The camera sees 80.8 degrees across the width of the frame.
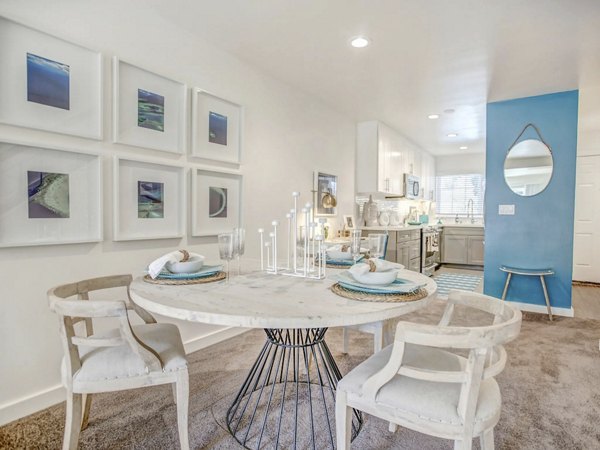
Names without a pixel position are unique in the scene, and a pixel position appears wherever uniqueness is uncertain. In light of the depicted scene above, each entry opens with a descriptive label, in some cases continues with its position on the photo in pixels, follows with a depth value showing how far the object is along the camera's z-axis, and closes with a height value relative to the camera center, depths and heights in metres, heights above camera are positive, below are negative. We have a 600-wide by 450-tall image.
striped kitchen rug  5.16 -1.03
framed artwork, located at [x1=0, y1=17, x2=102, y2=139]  1.71 +0.68
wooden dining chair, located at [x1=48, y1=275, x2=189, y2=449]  1.22 -0.58
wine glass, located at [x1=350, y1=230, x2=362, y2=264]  1.90 -0.16
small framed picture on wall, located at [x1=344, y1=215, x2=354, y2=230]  4.68 -0.08
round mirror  3.86 +0.58
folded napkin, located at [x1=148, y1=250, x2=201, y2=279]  1.61 -0.22
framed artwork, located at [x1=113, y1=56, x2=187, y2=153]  2.15 +0.69
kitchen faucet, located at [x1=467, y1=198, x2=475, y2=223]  7.65 +0.14
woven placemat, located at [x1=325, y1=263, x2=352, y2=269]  2.03 -0.29
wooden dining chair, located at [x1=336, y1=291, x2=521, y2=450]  1.00 -0.56
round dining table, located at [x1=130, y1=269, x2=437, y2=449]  1.13 -0.32
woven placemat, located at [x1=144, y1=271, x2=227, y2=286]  1.57 -0.30
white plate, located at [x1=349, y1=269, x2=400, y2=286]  1.42 -0.25
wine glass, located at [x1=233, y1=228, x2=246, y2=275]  1.70 -0.13
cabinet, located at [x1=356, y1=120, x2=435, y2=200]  4.86 +0.84
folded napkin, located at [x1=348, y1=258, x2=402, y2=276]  1.47 -0.22
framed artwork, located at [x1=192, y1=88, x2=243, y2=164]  2.63 +0.69
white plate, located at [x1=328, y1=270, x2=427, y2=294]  1.34 -0.28
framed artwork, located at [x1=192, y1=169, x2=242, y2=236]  2.67 +0.10
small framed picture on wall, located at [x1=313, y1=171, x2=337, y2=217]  4.07 +0.27
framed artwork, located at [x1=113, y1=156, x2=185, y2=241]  2.18 +0.09
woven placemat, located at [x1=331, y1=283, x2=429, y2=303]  1.29 -0.30
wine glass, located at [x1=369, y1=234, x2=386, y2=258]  1.87 -0.16
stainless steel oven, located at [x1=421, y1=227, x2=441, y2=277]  5.90 -0.56
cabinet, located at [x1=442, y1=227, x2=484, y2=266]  6.98 -0.56
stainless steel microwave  5.93 +0.54
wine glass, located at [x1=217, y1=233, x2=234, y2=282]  1.66 -0.14
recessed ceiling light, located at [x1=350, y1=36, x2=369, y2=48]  2.59 +1.31
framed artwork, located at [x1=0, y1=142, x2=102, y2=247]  1.74 +0.08
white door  5.45 +0.01
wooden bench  3.65 -0.57
